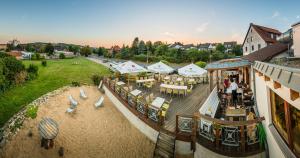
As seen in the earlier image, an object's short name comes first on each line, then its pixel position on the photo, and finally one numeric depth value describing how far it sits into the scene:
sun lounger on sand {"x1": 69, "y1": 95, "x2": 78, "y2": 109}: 11.00
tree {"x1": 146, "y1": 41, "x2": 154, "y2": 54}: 52.00
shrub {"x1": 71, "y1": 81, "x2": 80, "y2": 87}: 15.96
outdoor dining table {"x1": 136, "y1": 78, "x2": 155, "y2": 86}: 12.96
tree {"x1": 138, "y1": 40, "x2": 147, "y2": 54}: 53.57
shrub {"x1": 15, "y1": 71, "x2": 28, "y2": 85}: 15.33
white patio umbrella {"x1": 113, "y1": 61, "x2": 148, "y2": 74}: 11.63
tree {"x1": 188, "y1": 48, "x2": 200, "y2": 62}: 33.34
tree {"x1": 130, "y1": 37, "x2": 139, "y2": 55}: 53.26
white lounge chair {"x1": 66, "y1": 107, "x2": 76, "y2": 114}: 10.41
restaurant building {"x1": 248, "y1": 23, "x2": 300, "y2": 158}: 2.11
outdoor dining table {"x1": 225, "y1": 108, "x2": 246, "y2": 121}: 5.92
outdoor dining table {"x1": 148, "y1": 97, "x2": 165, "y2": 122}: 6.69
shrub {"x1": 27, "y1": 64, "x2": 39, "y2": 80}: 17.39
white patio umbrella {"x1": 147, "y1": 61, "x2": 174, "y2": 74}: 13.68
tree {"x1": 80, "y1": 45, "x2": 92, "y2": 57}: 66.16
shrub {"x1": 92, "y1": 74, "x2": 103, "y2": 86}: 16.12
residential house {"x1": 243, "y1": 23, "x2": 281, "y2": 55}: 24.24
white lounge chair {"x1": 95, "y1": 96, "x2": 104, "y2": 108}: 11.13
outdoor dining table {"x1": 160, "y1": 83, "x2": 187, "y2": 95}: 10.20
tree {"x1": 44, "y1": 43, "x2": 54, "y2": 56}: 55.98
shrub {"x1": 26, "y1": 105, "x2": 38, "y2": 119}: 9.92
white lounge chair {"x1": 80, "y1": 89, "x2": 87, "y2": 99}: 12.89
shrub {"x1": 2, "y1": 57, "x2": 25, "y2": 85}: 14.56
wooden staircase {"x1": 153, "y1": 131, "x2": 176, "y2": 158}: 5.45
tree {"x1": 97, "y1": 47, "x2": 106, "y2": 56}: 69.78
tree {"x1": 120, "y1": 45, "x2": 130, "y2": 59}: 44.46
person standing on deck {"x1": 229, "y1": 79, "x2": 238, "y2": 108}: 7.60
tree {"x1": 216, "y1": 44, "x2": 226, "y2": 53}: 50.10
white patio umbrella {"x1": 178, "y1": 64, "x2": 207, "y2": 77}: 12.36
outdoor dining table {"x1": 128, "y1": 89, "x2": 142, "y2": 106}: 8.34
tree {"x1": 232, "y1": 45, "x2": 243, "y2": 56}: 43.00
